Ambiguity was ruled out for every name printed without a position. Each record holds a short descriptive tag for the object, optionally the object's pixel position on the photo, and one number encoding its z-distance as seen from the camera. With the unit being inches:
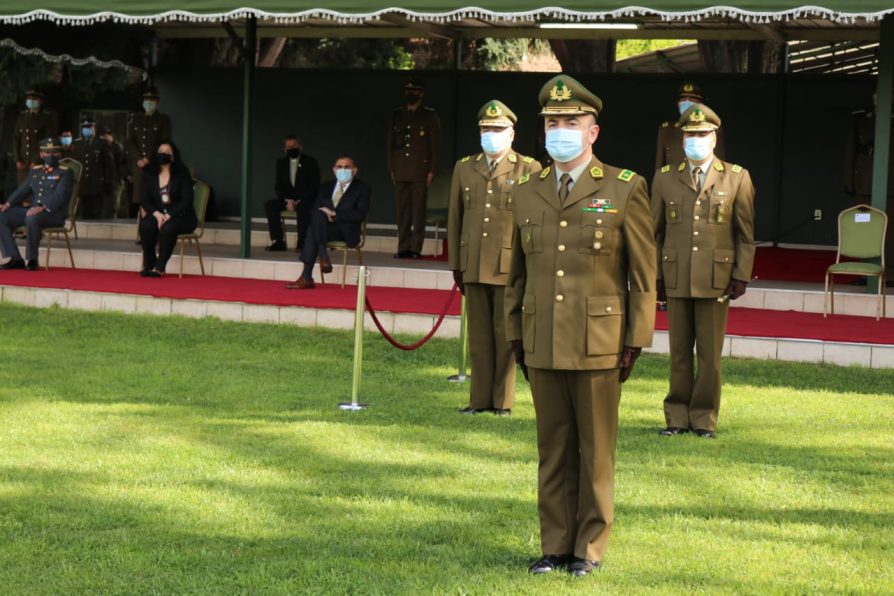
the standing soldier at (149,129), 737.0
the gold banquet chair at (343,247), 564.4
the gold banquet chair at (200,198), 621.9
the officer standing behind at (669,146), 604.7
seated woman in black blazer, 588.7
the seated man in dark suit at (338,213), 560.4
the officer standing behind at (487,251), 349.7
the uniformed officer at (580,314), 213.5
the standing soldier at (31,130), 726.5
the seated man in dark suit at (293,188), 673.0
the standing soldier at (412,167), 661.3
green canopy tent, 506.9
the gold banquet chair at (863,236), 505.0
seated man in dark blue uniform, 605.6
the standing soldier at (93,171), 784.3
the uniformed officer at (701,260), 326.3
